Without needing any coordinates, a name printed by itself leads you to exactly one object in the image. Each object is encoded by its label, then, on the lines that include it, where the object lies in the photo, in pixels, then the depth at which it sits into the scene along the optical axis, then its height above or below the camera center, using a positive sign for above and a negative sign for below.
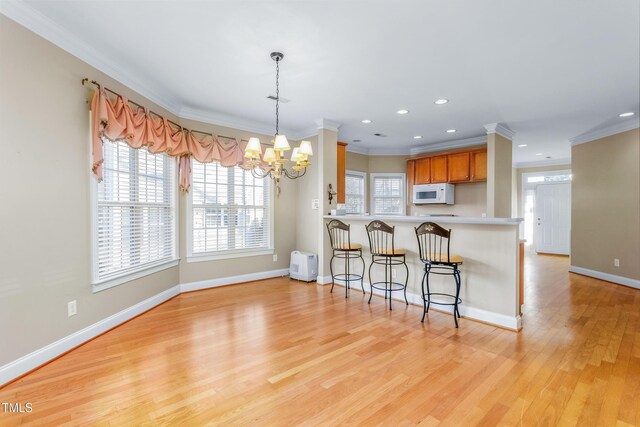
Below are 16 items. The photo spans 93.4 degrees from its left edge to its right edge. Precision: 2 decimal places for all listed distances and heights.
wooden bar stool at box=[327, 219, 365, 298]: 4.25 -0.53
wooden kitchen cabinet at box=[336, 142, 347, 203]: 5.27 +0.72
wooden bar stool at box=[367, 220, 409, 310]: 3.71 -0.51
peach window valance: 2.73 +0.86
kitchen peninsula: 3.02 -0.62
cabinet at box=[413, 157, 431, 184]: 6.46 +0.89
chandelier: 2.82 +0.57
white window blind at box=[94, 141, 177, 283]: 2.97 -0.02
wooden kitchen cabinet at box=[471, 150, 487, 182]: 5.59 +0.87
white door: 7.91 -0.16
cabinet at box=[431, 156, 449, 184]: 6.17 +0.88
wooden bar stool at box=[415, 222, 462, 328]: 3.12 -0.50
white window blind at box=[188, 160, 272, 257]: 4.41 +0.00
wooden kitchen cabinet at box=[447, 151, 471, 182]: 5.82 +0.90
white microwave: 6.14 +0.38
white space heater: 4.90 -0.91
